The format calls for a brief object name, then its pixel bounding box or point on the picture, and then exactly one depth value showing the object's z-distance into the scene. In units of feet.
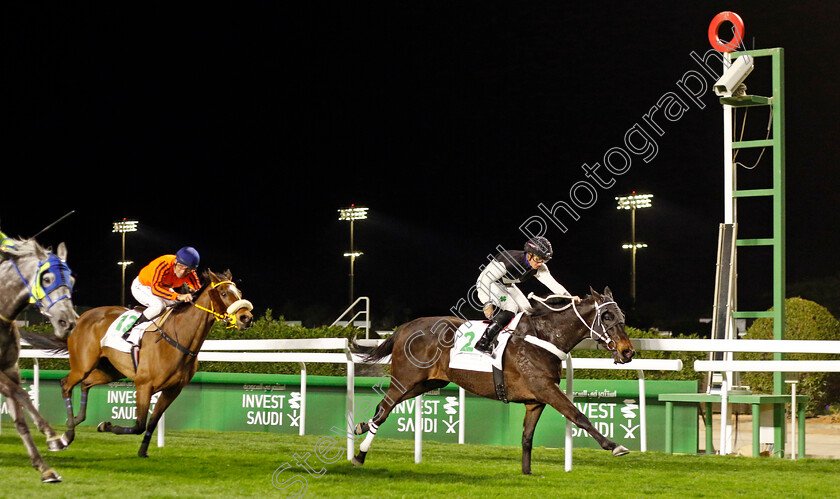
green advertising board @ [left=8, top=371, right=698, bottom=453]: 24.90
